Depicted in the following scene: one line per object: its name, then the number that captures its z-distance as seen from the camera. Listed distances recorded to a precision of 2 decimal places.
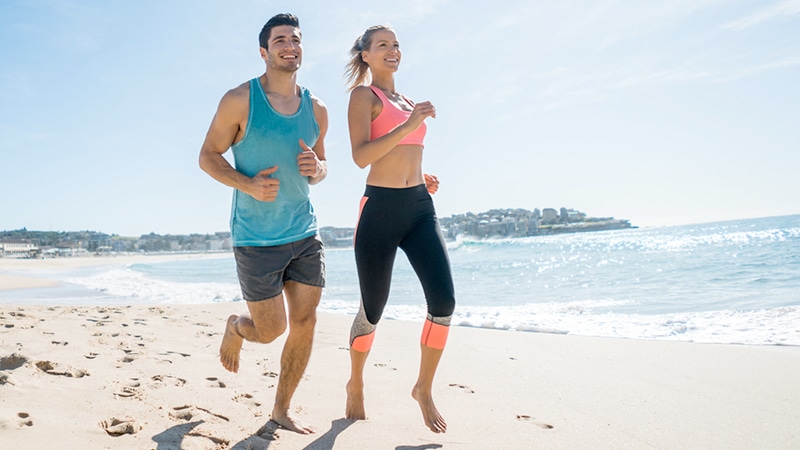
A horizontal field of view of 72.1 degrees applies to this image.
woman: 3.20
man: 3.03
